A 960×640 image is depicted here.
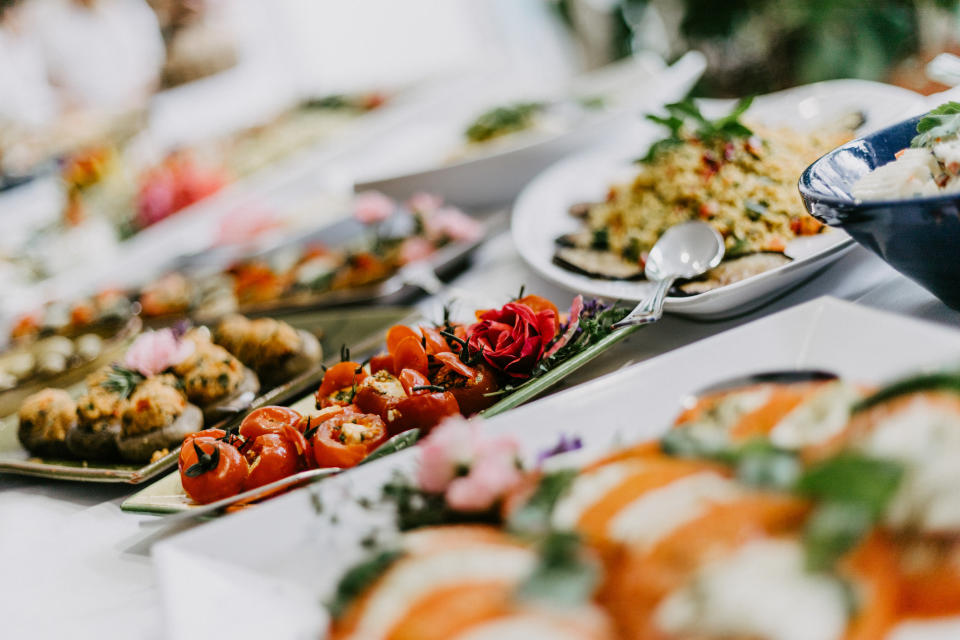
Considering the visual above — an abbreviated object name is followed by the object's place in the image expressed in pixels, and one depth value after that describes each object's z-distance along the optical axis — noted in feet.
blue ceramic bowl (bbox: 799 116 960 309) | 2.79
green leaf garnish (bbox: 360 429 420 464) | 2.99
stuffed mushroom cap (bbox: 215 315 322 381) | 4.83
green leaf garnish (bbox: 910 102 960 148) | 3.34
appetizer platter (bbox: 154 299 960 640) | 1.71
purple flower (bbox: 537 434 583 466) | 2.58
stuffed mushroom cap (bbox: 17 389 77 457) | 4.57
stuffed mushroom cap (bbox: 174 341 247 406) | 4.48
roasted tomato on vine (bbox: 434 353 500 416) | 3.54
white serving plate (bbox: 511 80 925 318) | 3.75
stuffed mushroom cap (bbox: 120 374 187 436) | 4.18
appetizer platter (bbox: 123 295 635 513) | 3.33
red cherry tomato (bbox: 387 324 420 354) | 3.98
